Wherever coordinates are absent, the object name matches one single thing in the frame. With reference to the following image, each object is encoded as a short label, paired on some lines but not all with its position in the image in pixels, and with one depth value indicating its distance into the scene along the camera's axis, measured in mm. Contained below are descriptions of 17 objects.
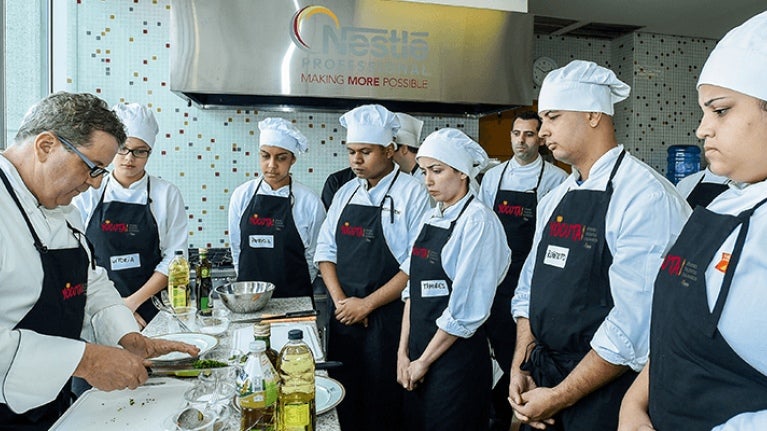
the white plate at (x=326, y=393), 1269
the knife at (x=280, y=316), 2041
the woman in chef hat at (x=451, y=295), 1992
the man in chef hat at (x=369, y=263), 2412
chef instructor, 1190
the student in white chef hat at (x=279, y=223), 2885
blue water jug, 5598
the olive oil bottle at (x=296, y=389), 1104
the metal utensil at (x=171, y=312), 1935
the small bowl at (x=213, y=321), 1874
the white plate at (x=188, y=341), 1569
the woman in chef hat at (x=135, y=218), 2531
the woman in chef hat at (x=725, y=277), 968
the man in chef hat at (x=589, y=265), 1418
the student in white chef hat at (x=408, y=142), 3498
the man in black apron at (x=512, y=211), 3248
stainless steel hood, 3092
